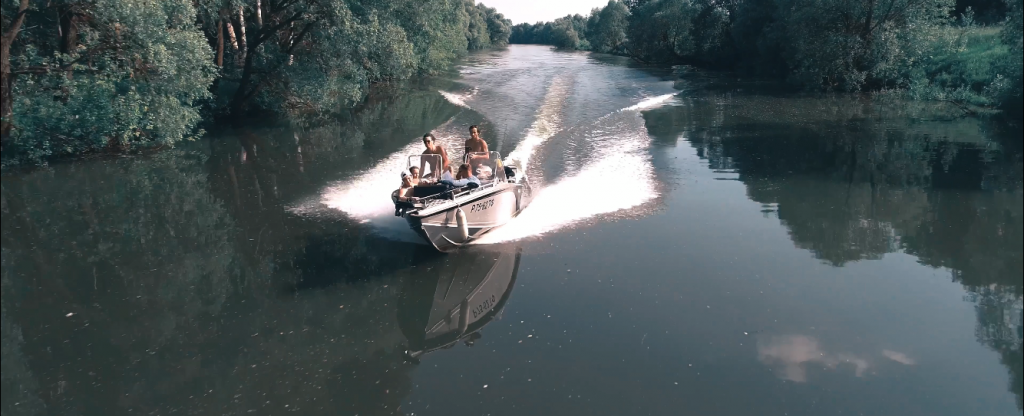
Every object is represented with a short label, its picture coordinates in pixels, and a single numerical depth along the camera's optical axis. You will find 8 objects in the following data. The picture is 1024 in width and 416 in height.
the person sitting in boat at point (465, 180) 12.73
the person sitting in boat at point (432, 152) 14.11
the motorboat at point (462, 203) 11.81
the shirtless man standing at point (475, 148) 14.54
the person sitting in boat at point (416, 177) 13.18
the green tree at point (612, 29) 90.69
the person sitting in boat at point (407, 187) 12.53
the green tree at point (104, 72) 16.78
